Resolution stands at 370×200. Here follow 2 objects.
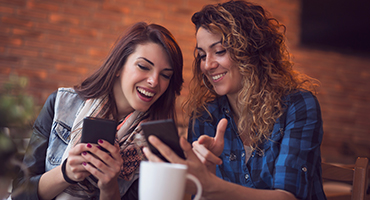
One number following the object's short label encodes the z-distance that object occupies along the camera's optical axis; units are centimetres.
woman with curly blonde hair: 116
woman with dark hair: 127
